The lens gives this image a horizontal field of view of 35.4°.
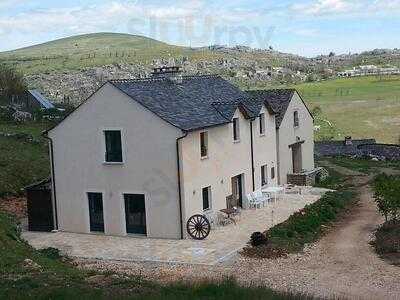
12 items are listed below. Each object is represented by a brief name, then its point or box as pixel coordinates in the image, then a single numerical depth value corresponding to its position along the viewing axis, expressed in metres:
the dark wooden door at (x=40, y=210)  30.06
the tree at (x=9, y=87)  68.75
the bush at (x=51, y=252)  23.60
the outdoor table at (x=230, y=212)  30.23
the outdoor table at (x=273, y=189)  35.11
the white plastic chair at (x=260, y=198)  33.56
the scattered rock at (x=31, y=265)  18.91
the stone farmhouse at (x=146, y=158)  27.23
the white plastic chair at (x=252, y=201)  33.28
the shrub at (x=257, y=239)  25.23
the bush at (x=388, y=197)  28.00
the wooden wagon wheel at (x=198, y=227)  27.04
